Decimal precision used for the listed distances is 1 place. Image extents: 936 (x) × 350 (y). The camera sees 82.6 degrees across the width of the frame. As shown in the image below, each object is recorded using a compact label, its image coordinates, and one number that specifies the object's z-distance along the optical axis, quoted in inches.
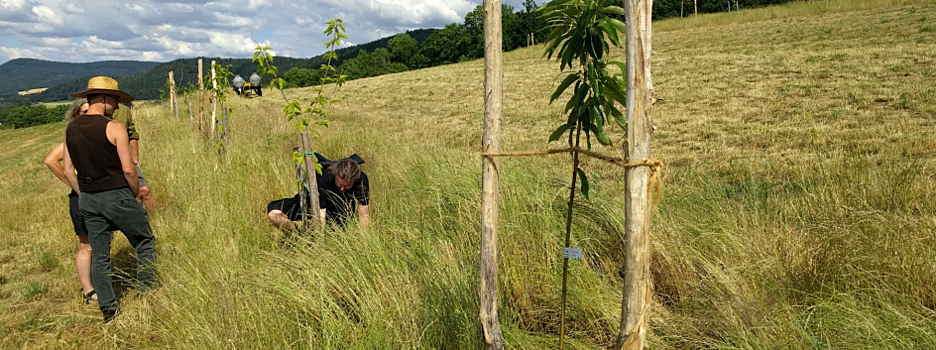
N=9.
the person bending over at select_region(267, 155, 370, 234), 177.3
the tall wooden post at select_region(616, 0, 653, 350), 65.6
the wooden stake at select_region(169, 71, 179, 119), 650.8
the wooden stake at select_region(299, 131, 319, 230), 168.3
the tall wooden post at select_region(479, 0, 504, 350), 84.6
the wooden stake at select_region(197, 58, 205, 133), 355.9
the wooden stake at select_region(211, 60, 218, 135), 318.7
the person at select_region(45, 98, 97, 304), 157.4
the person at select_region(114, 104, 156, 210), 162.2
